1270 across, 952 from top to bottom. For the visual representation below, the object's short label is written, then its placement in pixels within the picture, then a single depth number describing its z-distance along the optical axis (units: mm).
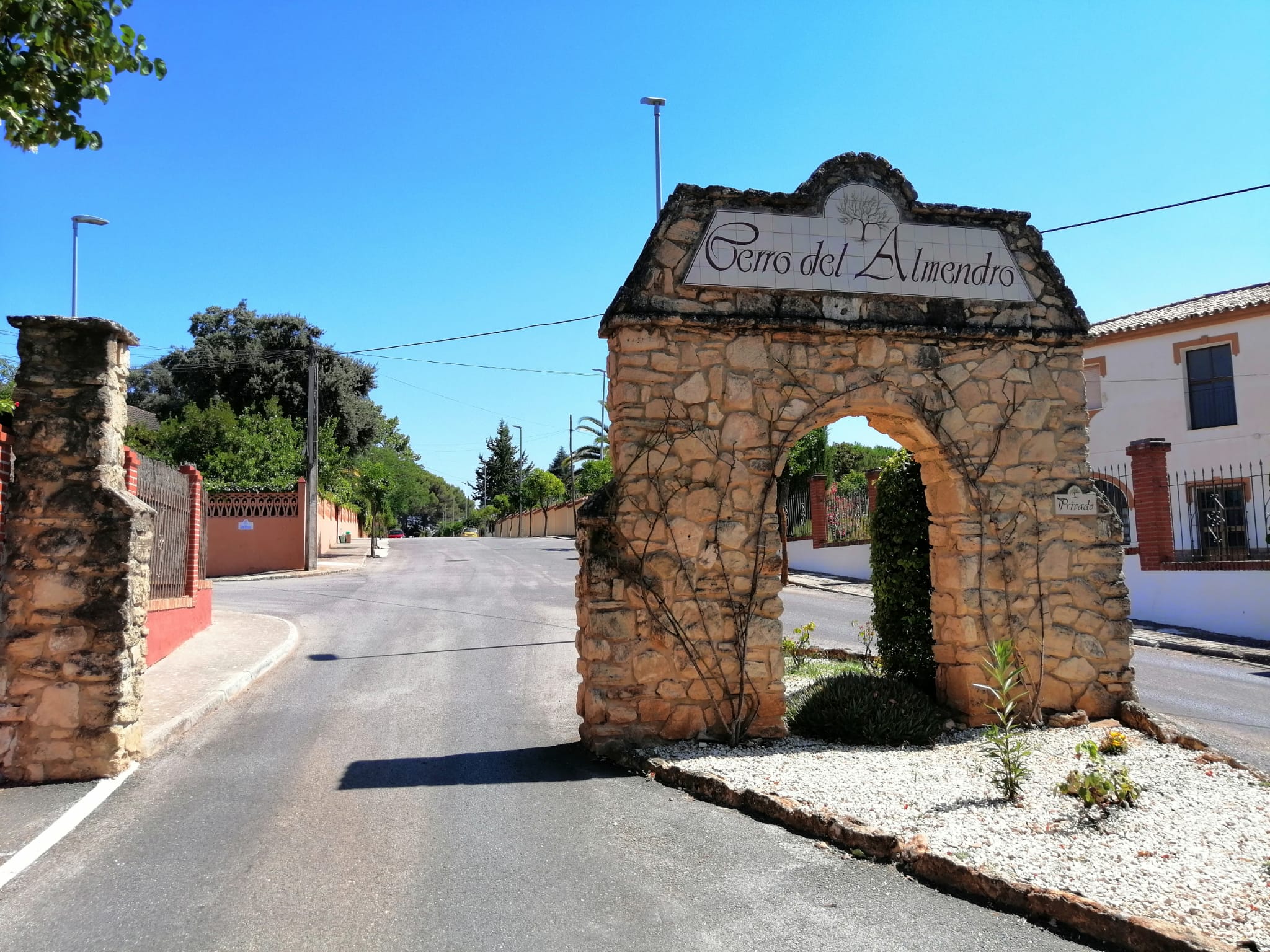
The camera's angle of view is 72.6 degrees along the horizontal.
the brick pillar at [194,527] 12789
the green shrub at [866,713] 6961
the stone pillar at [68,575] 6148
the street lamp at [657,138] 17594
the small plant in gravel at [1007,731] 5379
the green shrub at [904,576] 8266
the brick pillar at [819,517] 25062
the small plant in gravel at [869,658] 9125
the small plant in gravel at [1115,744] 6184
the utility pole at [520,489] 67938
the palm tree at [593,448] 54125
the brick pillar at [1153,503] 15812
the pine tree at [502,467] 86188
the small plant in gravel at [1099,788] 5078
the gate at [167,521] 10766
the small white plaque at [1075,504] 7594
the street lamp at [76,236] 19422
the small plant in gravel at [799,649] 10047
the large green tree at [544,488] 58656
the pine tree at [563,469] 68175
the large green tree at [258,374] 36219
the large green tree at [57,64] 6000
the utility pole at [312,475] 24688
